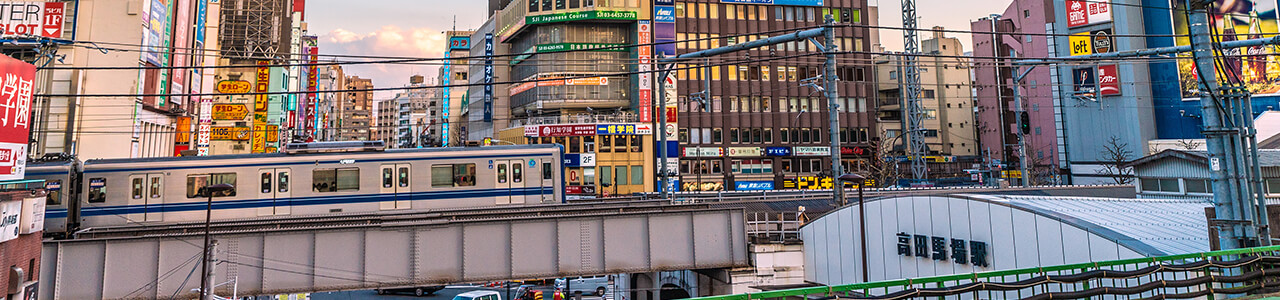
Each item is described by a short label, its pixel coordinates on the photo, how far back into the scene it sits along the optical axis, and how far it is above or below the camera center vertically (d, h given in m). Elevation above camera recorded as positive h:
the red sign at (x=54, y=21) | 31.00 +9.13
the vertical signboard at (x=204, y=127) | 50.00 +6.35
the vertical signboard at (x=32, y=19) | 30.03 +9.08
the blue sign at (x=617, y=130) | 57.41 +6.13
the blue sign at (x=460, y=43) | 108.94 +27.06
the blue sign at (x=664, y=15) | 60.22 +17.11
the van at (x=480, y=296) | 29.39 -4.42
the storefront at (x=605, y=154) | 56.97 +3.96
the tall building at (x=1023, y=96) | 63.72 +10.35
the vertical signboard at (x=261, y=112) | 61.40 +8.95
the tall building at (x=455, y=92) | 105.44 +21.04
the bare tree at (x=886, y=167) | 57.51 +2.52
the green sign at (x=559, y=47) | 60.84 +14.46
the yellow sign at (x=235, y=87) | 60.91 +11.26
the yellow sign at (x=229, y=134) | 60.03 +6.79
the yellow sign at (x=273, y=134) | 66.38 +7.33
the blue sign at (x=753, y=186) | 62.75 +0.92
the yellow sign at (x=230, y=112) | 62.69 +9.30
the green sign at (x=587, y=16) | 60.09 +17.21
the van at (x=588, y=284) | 35.76 -5.62
